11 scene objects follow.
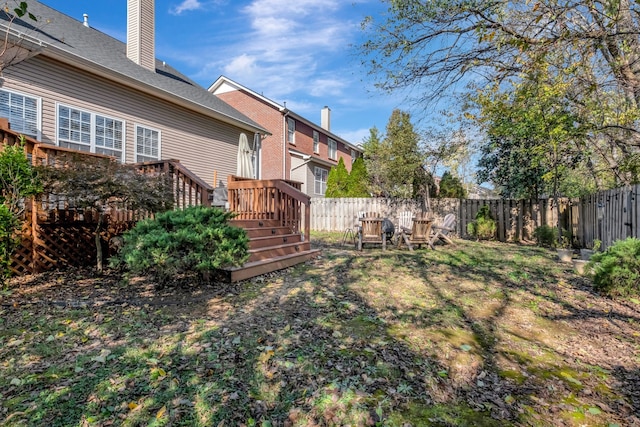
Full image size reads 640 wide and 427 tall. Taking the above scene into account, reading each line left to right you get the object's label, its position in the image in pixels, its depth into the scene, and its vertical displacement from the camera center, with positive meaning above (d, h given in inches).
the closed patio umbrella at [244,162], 338.0 +55.2
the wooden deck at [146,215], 196.9 -4.4
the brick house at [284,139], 780.6 +189.0
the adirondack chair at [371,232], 364.2 -18.7
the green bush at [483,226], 494.6 -17.1
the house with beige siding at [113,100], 282.2 +123.2
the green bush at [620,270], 176.2 -30.3
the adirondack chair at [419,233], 374.9 -20.5
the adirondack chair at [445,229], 405.7 -17.5
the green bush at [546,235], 425.9 -27.3
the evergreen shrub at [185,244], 160.6 -13.8
